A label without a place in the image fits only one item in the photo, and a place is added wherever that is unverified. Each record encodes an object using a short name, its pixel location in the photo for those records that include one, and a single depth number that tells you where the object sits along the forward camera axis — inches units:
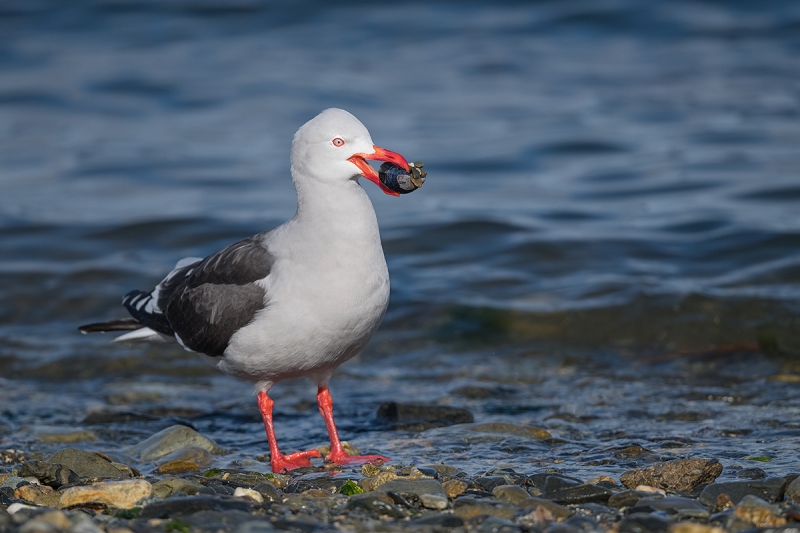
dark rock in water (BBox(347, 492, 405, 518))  358.0
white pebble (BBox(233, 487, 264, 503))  381.1
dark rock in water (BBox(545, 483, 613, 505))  370.6
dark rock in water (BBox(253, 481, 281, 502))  387.5
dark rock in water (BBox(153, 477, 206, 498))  389.7
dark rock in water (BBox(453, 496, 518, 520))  356.8
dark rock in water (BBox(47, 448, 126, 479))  438.0
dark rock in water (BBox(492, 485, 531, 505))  376.5
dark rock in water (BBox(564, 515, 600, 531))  339.0
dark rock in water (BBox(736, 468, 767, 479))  402.1
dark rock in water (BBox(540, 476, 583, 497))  384.8
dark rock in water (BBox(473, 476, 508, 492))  401.1
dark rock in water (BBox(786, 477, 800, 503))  366.0
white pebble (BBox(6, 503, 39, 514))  355.6
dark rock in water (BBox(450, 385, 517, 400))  624.4
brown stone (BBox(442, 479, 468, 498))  390.3
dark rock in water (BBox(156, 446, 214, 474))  466.9
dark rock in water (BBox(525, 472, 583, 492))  389.7
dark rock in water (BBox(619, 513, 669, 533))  330.6
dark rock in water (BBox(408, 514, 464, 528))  343.6
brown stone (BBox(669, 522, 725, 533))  315.3
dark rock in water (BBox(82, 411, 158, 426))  577.9
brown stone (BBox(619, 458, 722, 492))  394.3
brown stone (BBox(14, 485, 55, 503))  392.8
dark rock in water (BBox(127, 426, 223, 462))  493.7
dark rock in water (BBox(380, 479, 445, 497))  382.6
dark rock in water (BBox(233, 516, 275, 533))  327.9
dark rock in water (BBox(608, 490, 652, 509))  365.7
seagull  445.4
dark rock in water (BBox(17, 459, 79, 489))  419.2
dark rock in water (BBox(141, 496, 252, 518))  350.3
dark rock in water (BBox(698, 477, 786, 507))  369.4
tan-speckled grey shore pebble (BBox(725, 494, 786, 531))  333.1
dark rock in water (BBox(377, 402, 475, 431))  548.4
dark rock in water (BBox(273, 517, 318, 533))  337.4
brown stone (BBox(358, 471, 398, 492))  404.5
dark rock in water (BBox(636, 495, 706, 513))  353.7
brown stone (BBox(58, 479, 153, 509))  374.3
